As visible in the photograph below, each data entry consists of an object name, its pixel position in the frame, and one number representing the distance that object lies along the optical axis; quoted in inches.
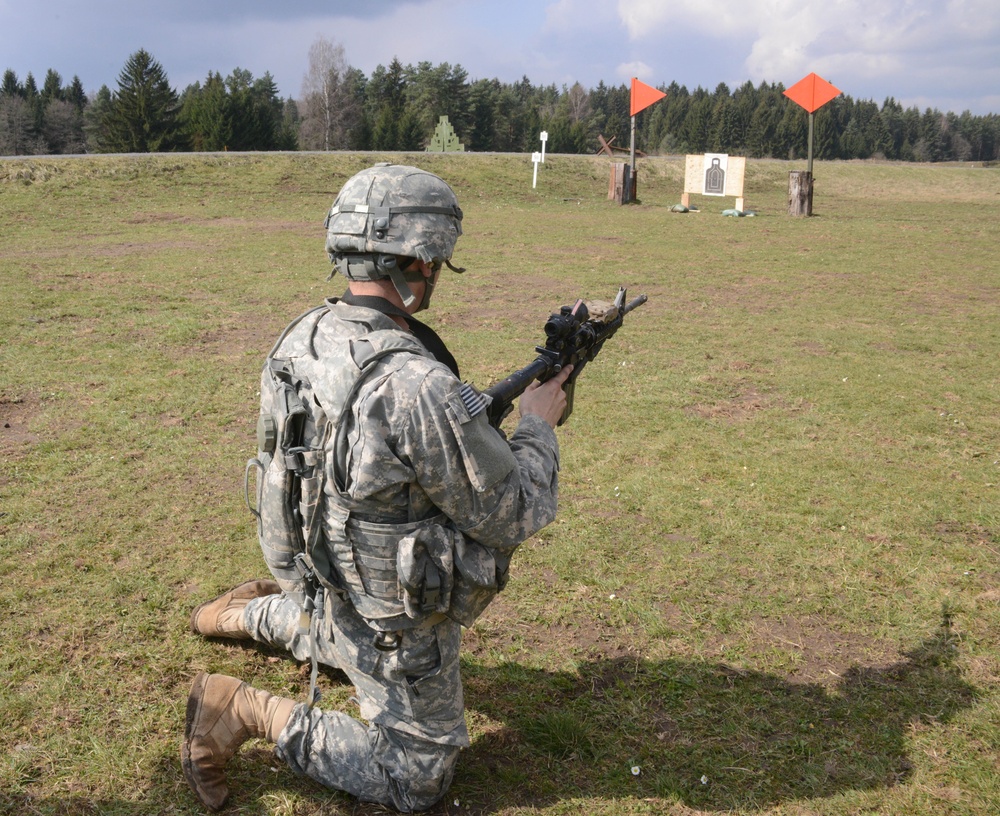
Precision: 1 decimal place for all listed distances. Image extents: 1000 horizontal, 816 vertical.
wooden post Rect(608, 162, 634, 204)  1053.2
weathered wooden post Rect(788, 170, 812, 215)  908.6
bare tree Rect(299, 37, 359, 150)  2581.2
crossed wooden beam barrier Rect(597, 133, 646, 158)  1615.9
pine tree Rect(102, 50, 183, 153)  1598.2
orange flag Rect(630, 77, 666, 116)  985.5
